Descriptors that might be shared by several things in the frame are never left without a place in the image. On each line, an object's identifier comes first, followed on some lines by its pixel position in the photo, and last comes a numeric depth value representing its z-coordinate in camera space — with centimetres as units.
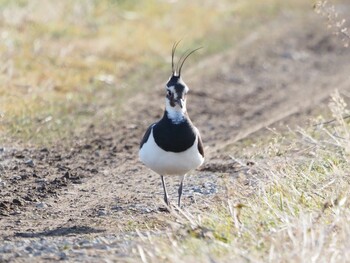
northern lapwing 1530
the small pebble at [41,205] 1605
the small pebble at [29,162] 1870
